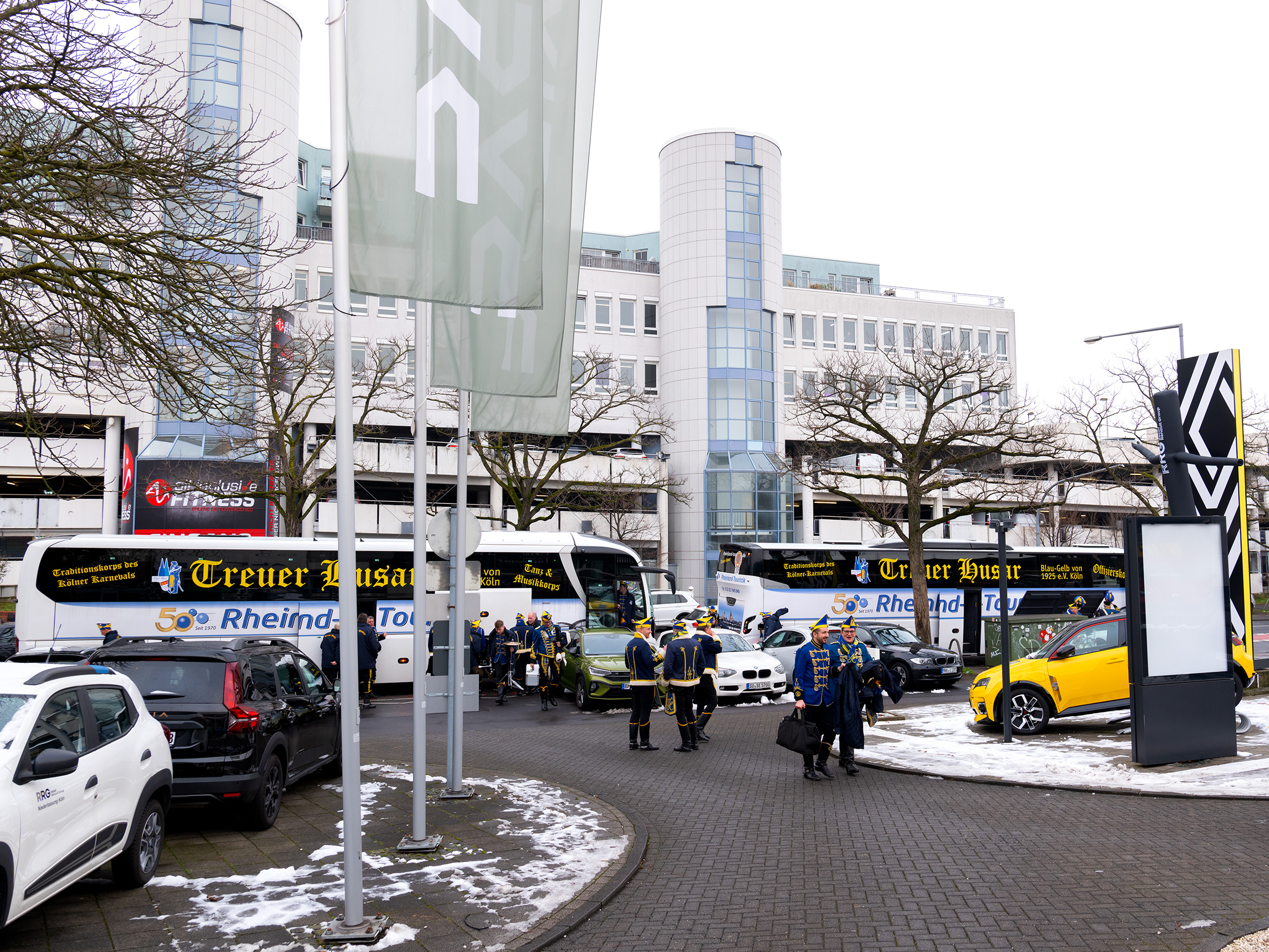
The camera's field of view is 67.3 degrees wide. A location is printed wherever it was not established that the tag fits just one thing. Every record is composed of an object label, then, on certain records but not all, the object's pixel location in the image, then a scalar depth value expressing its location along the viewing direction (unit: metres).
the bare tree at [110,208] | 7.95
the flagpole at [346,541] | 5.86
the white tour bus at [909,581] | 28.38
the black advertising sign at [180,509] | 41.06
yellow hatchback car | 13.55
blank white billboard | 10.84
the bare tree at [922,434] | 27.30
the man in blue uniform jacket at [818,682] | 10.97
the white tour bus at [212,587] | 20.78
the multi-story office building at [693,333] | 44.91
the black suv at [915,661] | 22.09
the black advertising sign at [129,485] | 42.47
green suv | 19.23
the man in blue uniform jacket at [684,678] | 13.41
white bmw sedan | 19.81
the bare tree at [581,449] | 33.16
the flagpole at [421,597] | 7.89
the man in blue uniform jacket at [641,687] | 13.77
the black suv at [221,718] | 8.07
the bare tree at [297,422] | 25.92
